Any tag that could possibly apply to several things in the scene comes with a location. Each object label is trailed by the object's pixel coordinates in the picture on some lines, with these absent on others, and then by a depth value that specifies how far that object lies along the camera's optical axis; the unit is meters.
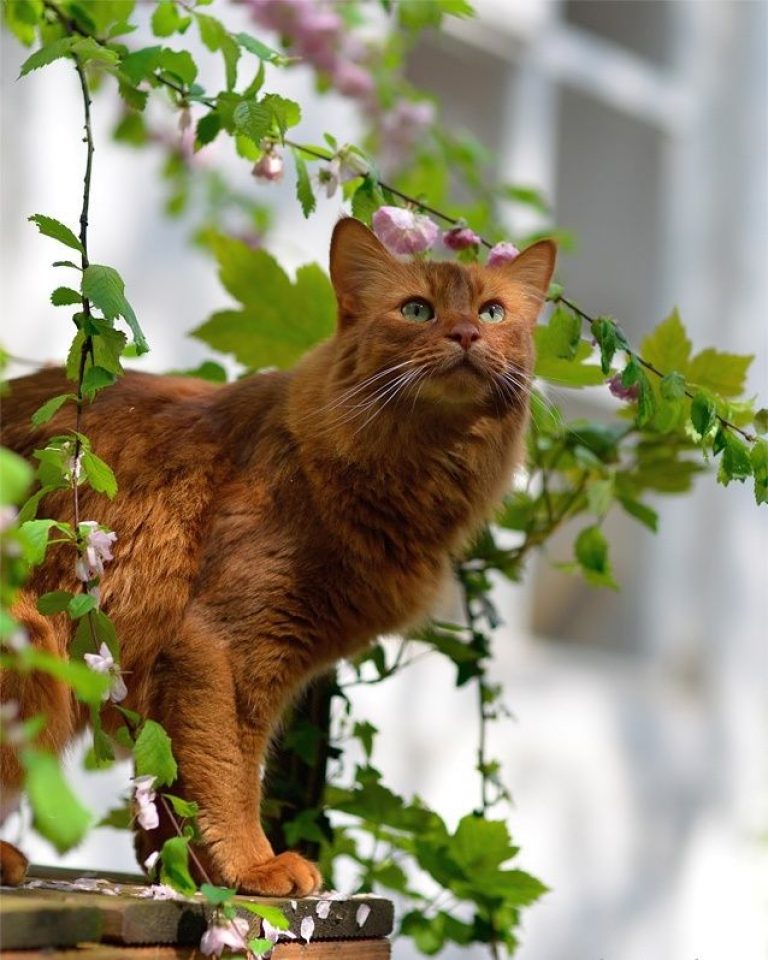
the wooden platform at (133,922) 1.72
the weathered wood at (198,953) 1.73
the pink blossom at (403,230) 1.91
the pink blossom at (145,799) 1.78
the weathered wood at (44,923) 1.71
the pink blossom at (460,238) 1.95
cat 1.89
